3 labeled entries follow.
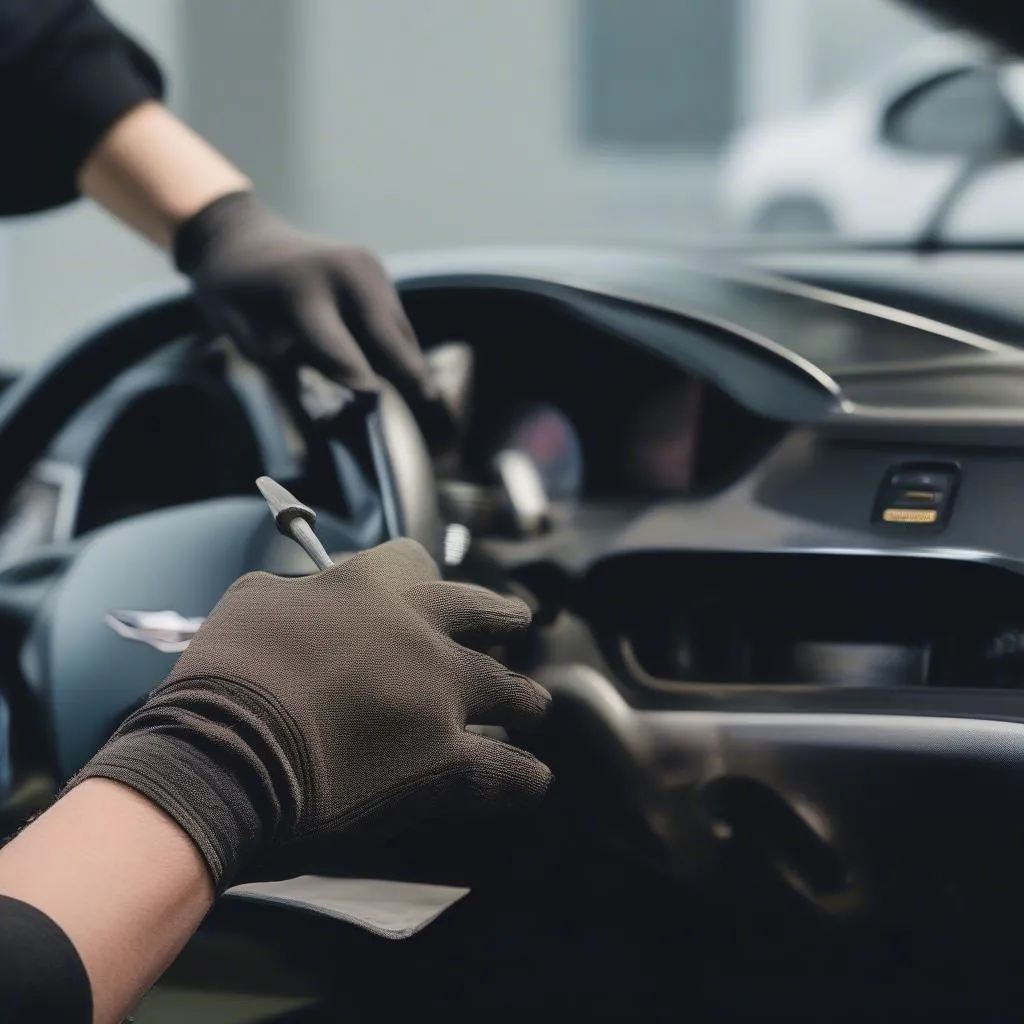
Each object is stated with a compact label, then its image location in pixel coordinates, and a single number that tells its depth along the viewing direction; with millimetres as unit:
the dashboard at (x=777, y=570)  961
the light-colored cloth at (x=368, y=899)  929
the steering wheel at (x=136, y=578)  1031
